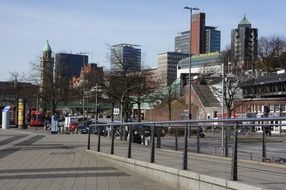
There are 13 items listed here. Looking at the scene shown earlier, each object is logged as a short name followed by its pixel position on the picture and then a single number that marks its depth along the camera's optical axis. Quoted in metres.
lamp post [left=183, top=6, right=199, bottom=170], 10.98
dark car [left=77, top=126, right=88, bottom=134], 55.83
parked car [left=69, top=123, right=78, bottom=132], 61.15
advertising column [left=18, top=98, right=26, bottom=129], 60.69
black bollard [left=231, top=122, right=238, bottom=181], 8.80
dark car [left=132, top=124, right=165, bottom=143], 13.39
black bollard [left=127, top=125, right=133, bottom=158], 15.41
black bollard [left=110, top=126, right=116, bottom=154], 17.84
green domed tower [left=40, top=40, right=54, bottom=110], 64.53
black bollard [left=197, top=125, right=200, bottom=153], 12.56
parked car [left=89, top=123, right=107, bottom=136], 23.35
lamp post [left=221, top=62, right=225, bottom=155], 10.94
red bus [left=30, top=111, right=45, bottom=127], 77.94
